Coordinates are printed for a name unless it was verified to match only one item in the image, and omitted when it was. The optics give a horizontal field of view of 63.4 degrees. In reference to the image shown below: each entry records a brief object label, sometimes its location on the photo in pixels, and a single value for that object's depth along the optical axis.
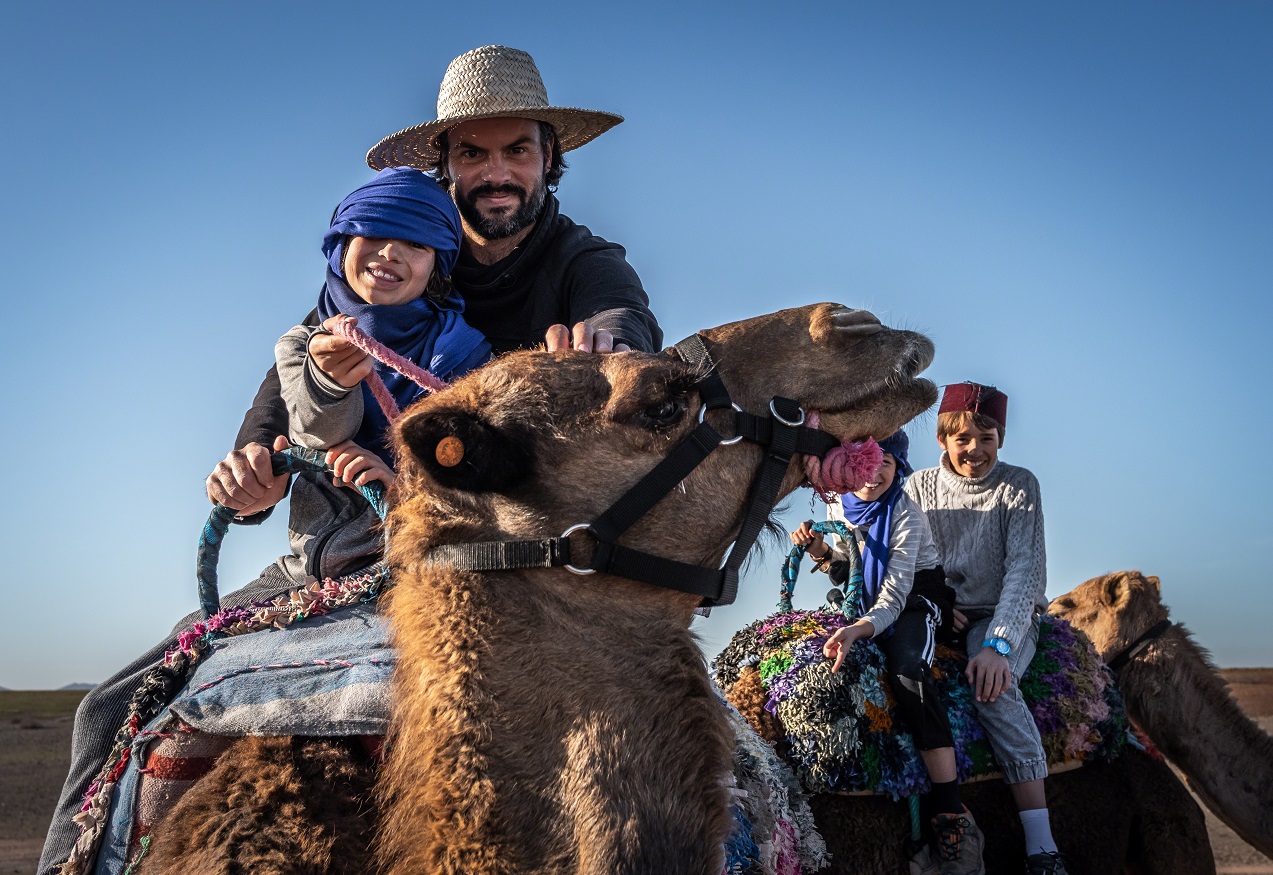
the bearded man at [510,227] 3.88
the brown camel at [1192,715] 6.90
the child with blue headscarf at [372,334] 3.29
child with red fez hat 5.50
